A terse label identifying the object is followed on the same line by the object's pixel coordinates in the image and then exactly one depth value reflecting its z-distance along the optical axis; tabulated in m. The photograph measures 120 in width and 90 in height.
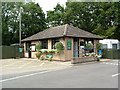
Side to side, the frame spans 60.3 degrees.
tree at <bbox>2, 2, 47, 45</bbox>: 20.58
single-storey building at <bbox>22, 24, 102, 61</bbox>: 11.31
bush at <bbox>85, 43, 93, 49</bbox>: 12.05
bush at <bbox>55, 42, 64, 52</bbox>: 10.91
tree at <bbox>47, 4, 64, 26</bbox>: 20.79
